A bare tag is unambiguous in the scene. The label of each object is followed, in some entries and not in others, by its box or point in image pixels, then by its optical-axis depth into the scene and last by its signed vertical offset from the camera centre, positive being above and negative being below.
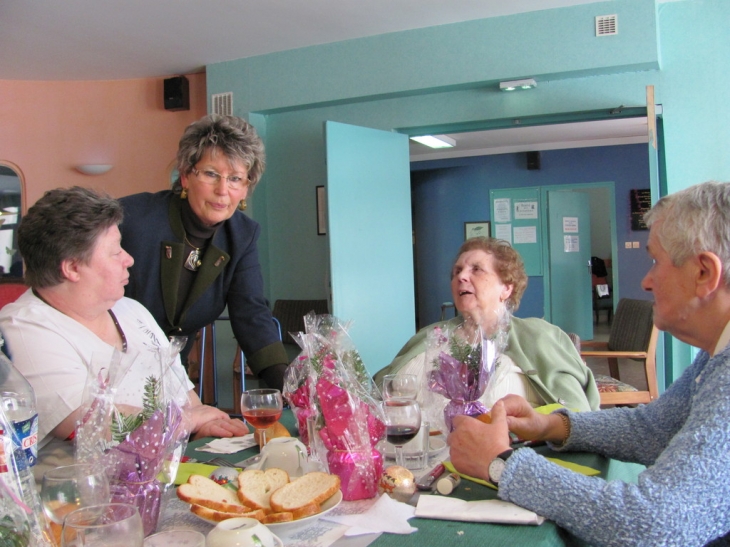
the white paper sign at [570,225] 10.07 +0.44
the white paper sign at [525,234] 9.95 +0.33
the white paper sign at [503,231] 10.09 +0.39
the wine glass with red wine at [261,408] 1.54 -0.33
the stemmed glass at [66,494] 0.94 -0.32
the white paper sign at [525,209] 9.98 +0.70
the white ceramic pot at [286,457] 1.34 -0.39
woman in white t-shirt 1.53 -0.11
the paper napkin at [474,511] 1.11 -0.44
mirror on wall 6.27 +0.55
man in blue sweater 1.05 -0.37
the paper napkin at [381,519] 1.09 -0.44
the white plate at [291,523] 1.06 -0.42
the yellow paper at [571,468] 1.33 -0.45
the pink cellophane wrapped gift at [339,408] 1.24 -0.30
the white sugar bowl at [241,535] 0.91 -0.37
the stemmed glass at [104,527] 0.74 -0.30
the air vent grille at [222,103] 5.73 +1.43
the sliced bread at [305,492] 1.10 -0.39
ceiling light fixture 8.91 +1.64
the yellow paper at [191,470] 1.32 -0.42
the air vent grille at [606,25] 4.57 +1.57
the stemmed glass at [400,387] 1.54 -0.29
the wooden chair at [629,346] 3.79 -0.62
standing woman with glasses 2.24 +0.09
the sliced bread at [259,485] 1.13 -0.39
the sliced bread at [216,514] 1.07 -0.40
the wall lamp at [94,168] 6.19 +0.97
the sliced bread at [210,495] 1.09 -0.39
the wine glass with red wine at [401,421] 1.35 -0.33
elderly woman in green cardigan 2.30 -0.31
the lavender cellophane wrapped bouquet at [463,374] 1.52 -0.27
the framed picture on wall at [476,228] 10.24 +0.46
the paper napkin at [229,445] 1.61 -0.45
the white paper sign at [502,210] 10.14 +0.71
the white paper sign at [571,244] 10.05 +0.15
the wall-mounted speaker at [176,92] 6.02 +1.60
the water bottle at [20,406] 1.08 -0.22
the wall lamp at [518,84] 4.75 +1.24
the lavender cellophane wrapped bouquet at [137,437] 1.04 -0.27
